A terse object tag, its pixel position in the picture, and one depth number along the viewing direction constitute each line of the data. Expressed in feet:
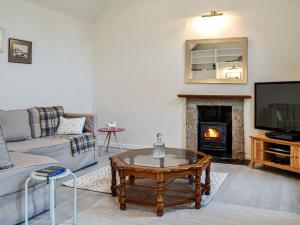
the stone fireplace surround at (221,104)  17.29
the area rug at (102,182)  11.83
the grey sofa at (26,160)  8.57
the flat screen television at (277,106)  14.52
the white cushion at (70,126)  15.84
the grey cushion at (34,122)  14.96
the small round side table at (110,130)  18.08
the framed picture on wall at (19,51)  15.33
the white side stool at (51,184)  8.26
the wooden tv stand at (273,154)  13.67
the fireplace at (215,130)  17.63
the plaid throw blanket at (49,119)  15.51
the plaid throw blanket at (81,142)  14.67
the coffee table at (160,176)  9.93
